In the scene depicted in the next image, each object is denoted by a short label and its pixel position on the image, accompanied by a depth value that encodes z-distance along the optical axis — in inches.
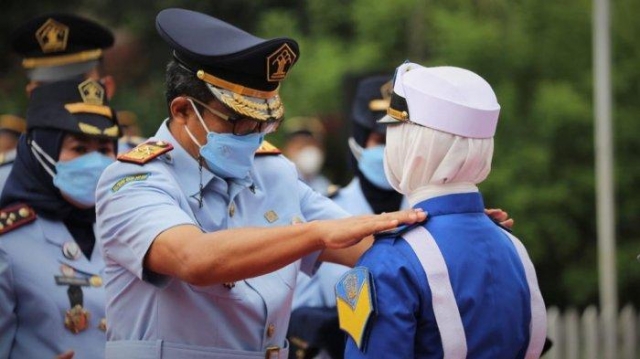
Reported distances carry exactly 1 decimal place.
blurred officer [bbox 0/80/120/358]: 433.1
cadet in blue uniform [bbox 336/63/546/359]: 314.7
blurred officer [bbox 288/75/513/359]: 484.1
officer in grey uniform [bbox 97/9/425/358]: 341.7
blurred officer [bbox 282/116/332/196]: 1141.7
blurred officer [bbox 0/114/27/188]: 924.0
